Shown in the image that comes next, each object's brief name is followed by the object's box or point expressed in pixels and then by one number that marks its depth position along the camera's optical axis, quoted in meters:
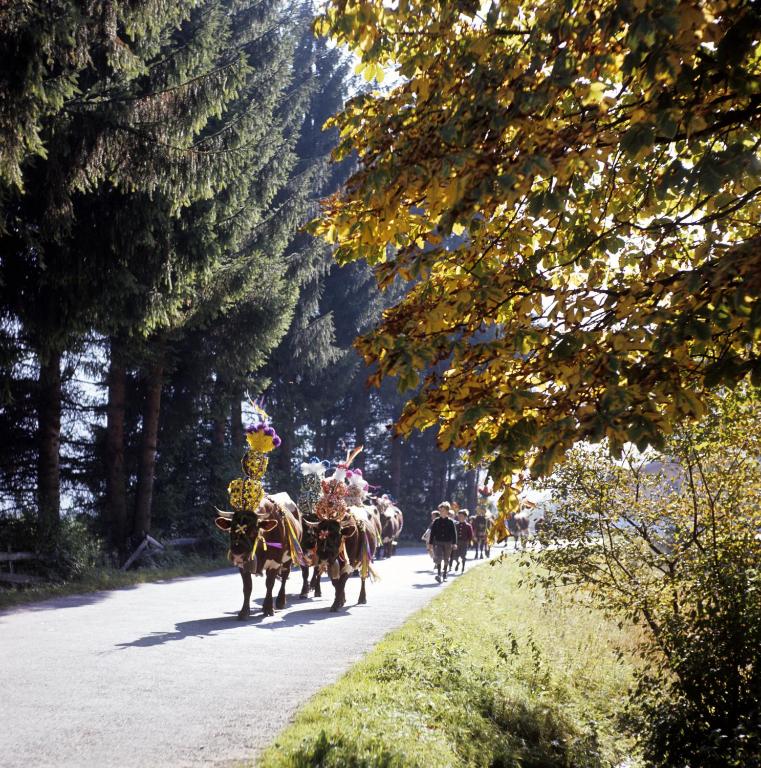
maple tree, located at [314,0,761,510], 4.33
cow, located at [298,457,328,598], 14.91
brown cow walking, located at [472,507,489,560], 30.28
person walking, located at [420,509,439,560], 21.81
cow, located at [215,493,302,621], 12.10
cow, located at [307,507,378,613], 13.72
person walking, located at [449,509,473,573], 24.50
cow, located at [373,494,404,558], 29.36
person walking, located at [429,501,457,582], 21.30
